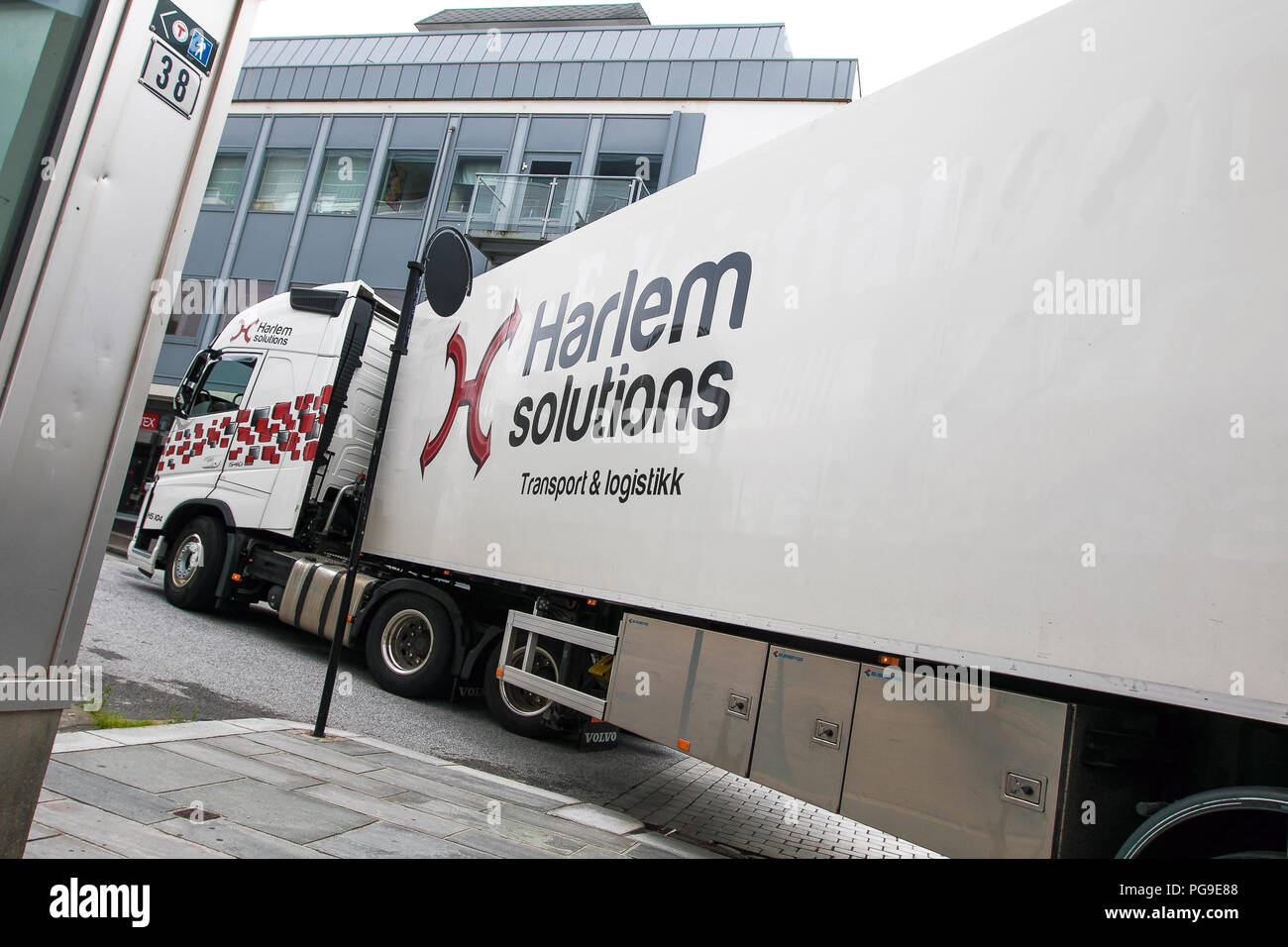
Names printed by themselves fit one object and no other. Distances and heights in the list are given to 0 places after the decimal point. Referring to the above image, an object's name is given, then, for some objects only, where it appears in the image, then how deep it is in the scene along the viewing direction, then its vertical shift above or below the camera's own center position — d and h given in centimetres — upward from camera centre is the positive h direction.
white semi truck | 274 +84
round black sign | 650 +228
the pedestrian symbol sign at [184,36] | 237 +135
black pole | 548 +50
